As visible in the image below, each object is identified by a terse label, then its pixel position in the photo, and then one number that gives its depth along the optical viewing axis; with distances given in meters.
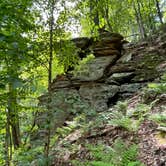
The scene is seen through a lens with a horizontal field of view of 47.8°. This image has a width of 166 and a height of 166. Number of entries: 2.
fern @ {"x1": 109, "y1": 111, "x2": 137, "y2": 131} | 3.60
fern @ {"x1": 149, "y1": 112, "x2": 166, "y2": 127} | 3.40
